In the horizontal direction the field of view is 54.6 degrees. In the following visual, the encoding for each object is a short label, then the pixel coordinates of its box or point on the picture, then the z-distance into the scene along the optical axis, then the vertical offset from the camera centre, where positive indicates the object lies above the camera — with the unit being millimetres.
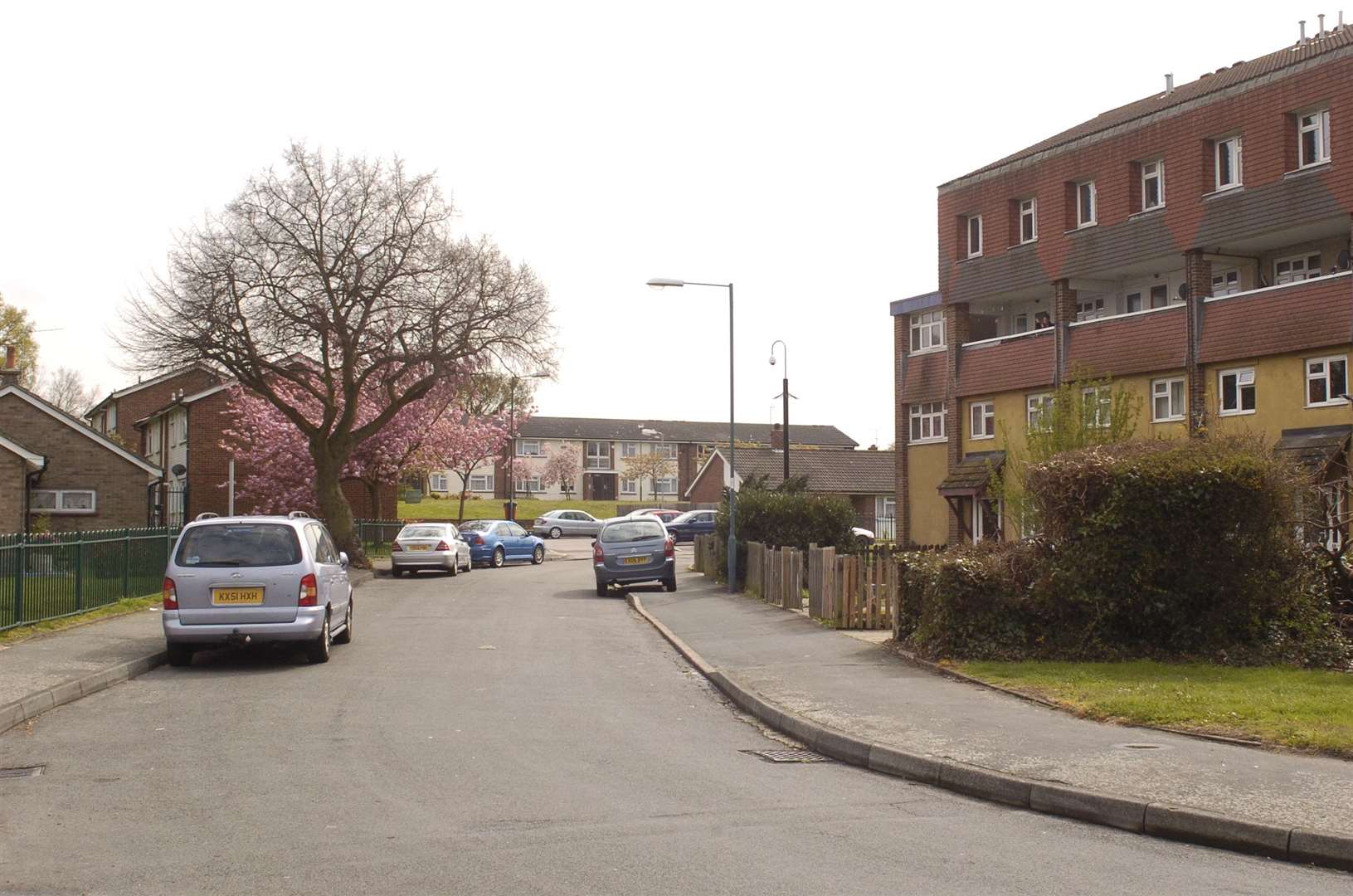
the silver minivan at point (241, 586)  14227 -708
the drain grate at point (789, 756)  9594 -1739
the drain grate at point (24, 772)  8648 -1674
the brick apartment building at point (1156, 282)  28297 +6410
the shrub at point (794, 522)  28359 -25
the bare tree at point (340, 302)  34406 +5897
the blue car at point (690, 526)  60969 -245
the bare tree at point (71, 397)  87562 +8370
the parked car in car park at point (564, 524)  69375 -188
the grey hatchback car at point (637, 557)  27750 -759
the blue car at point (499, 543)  40750 -687
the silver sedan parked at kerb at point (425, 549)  35094 -759
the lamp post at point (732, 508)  26766 +276
